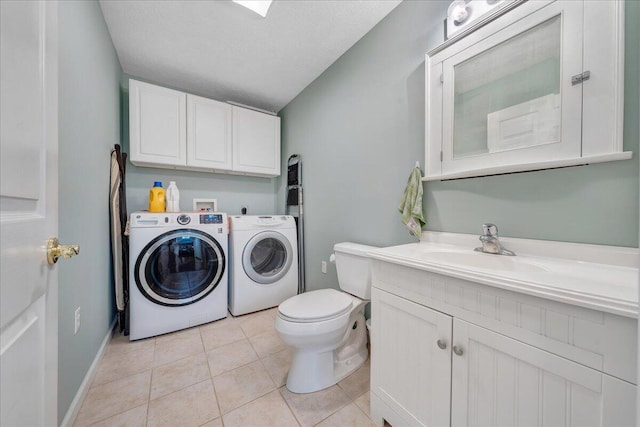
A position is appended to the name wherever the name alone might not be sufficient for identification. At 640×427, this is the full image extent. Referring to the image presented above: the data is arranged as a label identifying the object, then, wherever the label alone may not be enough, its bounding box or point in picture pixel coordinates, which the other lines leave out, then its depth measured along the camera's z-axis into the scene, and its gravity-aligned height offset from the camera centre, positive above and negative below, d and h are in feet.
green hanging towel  4.33 +0.10
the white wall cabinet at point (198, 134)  6.84 +2.55
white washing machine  5.89 -1.67
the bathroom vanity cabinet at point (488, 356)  1.84 -1.45
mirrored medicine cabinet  2.69 +1.71
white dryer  7.09 -1.69
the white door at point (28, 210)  1.37 -0.01
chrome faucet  3.34 -0.43
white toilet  4.07 -2.10
